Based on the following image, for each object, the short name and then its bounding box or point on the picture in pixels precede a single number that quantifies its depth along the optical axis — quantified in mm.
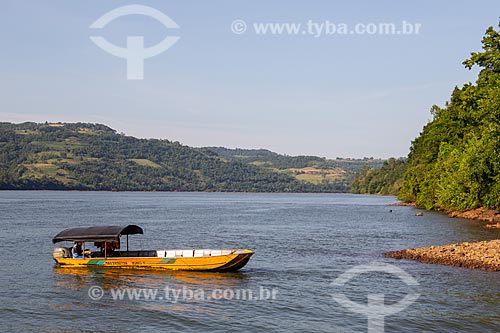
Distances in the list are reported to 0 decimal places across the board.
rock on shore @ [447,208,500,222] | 67475
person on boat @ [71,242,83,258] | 37312
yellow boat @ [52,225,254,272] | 33781
